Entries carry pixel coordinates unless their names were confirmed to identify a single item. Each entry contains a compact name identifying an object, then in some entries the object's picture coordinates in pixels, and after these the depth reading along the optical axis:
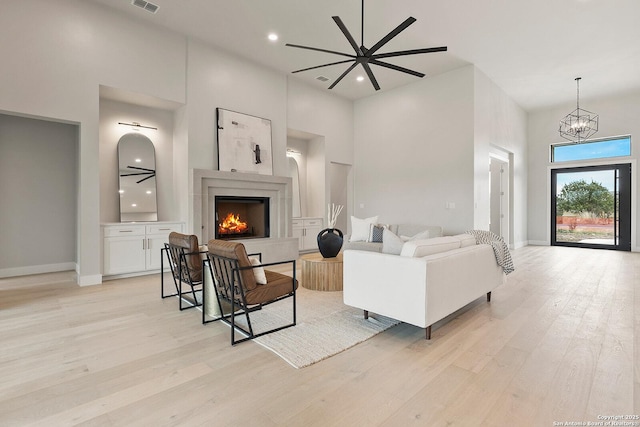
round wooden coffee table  4.16
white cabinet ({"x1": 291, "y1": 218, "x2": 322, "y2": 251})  7.34
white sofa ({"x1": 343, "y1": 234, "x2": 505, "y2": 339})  2.57
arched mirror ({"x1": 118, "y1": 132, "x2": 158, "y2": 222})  5.36
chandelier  8.17
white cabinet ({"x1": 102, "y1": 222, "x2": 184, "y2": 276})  4.70
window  7.97
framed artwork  5.83
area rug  2.44
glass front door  7.97
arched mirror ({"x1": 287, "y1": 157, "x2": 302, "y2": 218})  7.96
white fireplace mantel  5.46
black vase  4.37
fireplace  6.15
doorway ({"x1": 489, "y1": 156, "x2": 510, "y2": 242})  8.38
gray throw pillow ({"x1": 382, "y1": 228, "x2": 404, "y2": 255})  2.95
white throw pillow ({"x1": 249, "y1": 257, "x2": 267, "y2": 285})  2.79
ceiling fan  3.27
